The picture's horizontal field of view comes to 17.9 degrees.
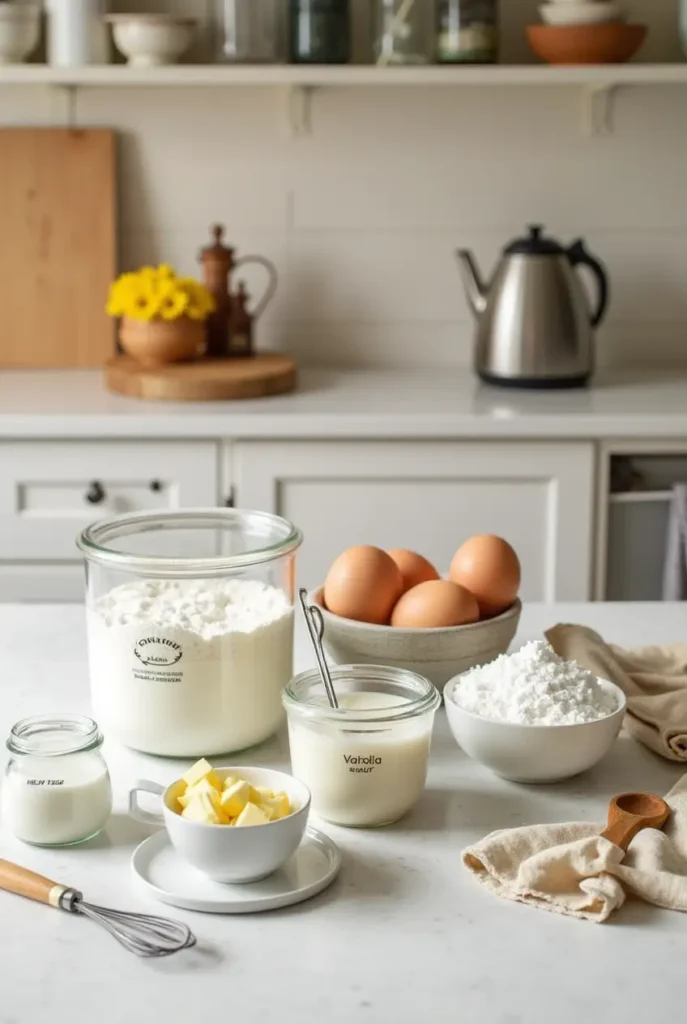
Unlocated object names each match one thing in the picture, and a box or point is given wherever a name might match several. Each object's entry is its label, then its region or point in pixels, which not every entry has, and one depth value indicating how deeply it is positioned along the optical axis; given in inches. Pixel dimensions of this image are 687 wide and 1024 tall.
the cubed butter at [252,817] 45.8
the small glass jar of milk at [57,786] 48.2
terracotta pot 97.0
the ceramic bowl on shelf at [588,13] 98.7
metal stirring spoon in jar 50.5
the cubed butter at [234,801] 46.4
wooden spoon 47.9
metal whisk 44.3
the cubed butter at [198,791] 46.6
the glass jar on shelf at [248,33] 102.5
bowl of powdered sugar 50.6
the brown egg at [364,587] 55.6
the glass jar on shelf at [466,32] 100.0
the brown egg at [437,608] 55.0
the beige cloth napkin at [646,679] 53.7
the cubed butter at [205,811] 46.1
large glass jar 51.5
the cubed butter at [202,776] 47.2
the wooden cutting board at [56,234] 107.9
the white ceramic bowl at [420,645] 54.8
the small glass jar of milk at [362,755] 48.8
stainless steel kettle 96.2
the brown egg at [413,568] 57.3
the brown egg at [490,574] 56.2
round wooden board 93.6
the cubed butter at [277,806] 46.5
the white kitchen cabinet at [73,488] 90.9
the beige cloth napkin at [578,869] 45.9
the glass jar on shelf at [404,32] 100.7
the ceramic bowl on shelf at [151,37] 99.0
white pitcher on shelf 101.1
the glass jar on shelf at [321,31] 100.9
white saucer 45.8
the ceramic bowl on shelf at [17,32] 100.5
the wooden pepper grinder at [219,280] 102.2
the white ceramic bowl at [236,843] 45.6
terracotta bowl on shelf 98.7
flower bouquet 96.8
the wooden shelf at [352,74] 97.4
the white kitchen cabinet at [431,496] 91.0
